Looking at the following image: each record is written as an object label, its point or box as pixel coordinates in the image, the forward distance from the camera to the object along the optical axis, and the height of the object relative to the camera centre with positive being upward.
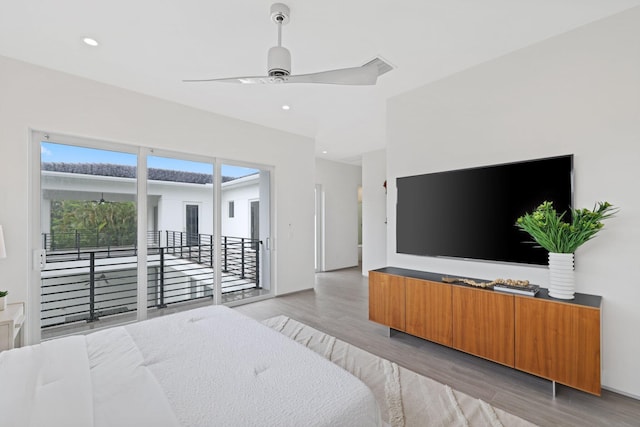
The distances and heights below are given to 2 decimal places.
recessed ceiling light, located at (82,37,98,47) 2.41 +1.47
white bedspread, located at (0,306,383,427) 1.07 -0.75
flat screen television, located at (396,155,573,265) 2.37 +0.08
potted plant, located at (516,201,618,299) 2.05 -0.14
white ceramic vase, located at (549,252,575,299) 2.09 -0.45
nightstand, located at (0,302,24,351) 2.10 -0.83
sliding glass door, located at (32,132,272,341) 3.01 -0.22
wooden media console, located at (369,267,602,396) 1.94 -0.88
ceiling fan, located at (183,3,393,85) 1.89 +0.94
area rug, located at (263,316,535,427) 1.74 -1.23
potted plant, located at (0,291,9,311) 2.34 -0.69
